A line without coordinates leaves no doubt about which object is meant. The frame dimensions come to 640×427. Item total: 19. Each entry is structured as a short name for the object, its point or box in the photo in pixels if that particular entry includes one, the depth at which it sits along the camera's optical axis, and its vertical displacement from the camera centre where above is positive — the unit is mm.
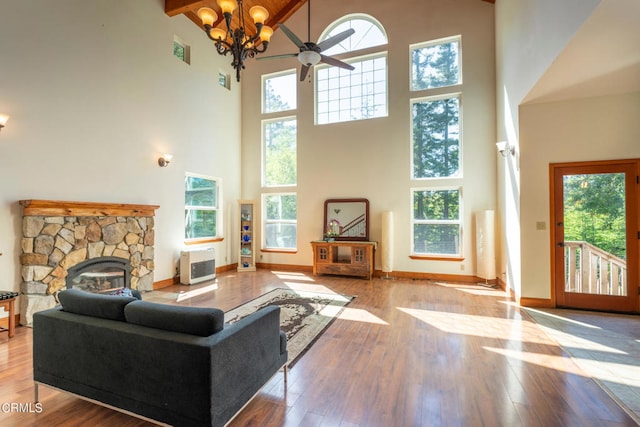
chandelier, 3273 +2281
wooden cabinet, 6070 -904
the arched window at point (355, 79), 6504 +3159
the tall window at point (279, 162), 7219 +1377
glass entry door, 3914 -283
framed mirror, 6480 -66
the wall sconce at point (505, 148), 4661 +1108
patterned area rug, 3097 -1309
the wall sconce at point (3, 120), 3267 +1104
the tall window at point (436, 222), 5973 -130
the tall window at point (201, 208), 6051 +192
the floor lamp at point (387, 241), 6059 -522
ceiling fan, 4035 +2362
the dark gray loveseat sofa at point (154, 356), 1521 -810
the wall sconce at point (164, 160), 5273 +1033
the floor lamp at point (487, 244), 5430 -541
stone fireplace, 3553 -417
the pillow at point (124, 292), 2534 -664
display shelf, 6960 -525
